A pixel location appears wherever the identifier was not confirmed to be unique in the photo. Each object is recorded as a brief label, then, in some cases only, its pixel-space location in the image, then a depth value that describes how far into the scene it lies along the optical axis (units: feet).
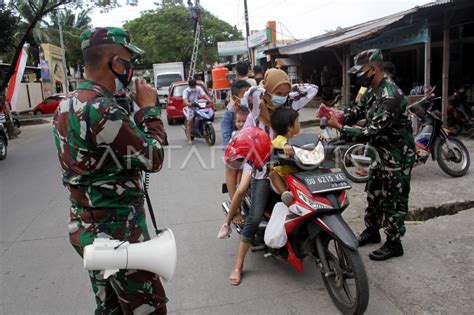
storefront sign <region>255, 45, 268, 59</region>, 77.46
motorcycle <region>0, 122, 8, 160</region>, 34.86
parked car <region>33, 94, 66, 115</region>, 84.28
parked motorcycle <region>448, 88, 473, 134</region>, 29.54
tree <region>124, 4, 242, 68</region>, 121.08
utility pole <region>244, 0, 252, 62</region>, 71.82
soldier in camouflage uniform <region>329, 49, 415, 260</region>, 11.52
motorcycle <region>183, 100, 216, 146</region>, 34.40
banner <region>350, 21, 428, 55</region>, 29.53
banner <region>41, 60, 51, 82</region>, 106.32
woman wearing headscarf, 11.37
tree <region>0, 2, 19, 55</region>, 47.58
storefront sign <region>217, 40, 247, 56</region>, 83.46
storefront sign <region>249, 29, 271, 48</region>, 74.69
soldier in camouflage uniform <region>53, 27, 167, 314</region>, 6.27
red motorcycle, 9.20
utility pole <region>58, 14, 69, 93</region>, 93.94
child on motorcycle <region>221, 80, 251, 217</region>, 13.42
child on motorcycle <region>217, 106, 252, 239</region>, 12.07
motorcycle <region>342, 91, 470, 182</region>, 19.76
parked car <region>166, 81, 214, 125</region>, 50.30
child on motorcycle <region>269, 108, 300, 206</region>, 10.74
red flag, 57.19
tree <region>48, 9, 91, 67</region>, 120.78
